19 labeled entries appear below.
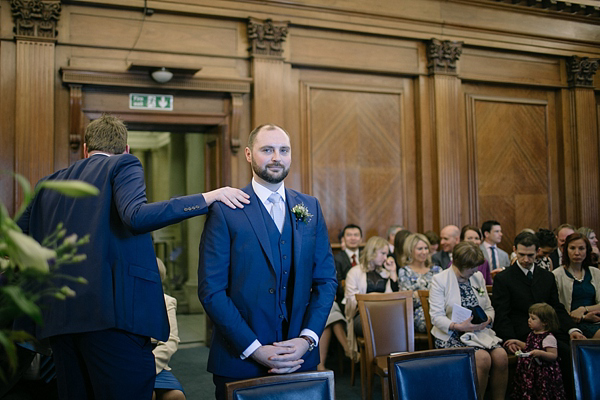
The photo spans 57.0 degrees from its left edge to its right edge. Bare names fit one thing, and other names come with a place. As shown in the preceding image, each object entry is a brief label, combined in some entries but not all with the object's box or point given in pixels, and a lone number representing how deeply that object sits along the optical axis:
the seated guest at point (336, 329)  5.27
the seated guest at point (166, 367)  3.03
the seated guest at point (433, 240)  6.55
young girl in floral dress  3.85
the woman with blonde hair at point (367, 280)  5.05
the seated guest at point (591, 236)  5.53
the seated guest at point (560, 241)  5.77
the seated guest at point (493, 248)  6.48
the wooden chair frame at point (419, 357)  2.18
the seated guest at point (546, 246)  5.66
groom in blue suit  2.31
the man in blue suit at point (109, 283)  2.04
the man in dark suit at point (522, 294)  4.29
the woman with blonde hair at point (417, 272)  4.89
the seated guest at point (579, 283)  4.51
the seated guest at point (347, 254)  5.78
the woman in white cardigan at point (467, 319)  4.10
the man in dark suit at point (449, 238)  6.32
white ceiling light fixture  5.81
